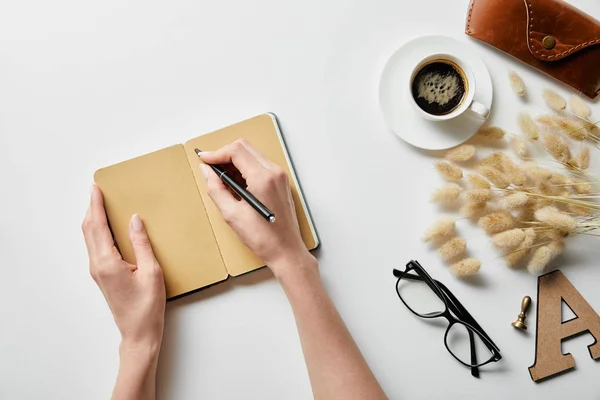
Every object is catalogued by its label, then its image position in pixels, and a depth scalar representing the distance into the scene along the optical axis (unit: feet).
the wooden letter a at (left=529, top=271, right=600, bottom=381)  3.73
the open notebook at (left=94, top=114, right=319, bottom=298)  3.60
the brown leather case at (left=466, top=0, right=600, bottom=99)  3.63
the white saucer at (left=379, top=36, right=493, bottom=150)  3.65
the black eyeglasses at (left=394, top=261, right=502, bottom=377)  3.68
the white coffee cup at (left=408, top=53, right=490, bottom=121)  3.46
